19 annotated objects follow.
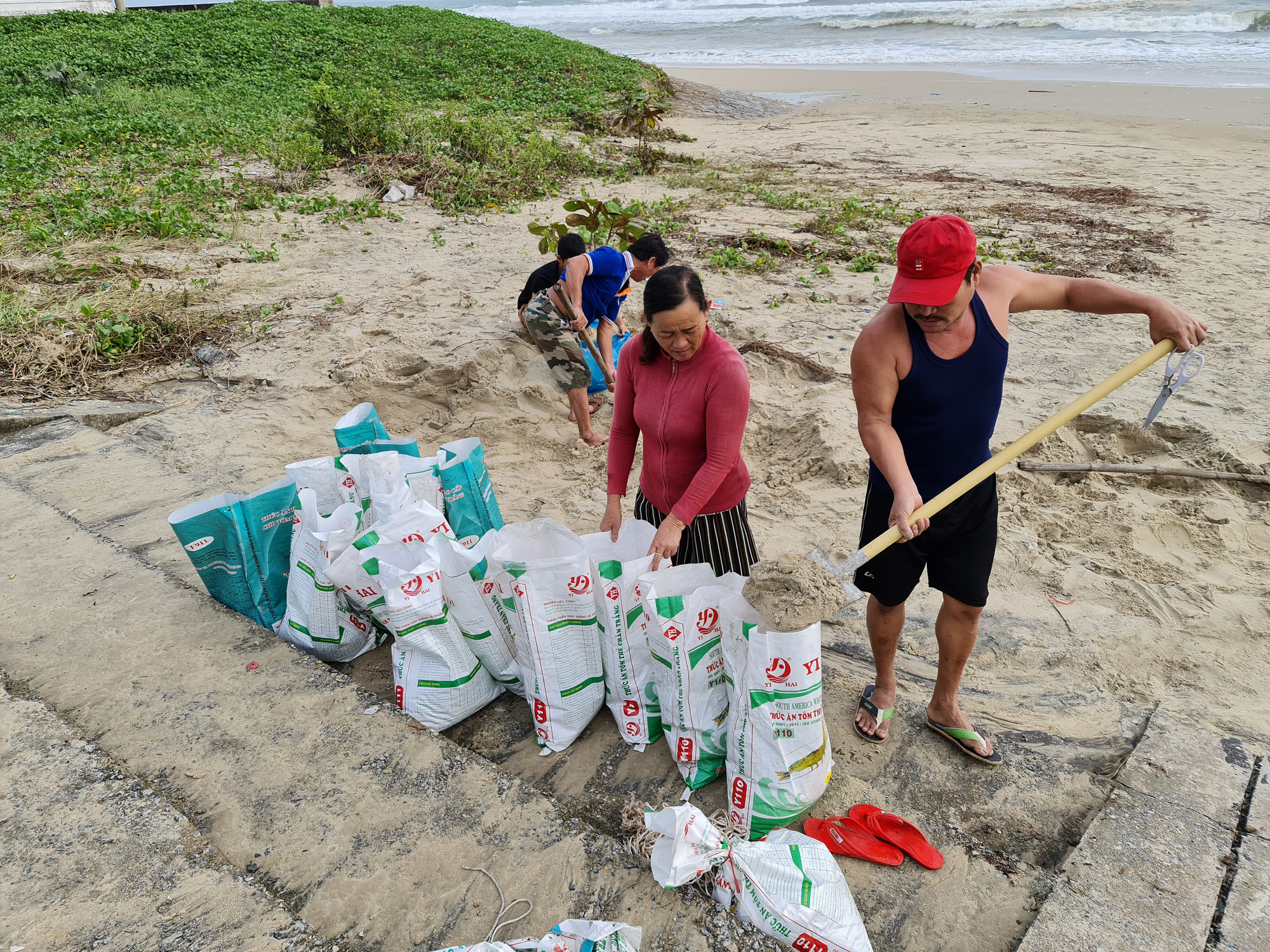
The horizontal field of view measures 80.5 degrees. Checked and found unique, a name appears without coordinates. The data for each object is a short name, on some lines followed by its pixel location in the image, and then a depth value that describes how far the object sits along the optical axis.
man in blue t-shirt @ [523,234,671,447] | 4.51
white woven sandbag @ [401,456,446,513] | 2.69
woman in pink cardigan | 2.13
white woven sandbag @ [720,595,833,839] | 1.73
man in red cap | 1.84
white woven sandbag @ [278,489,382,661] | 2.39
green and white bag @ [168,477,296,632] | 2.51
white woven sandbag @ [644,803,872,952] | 1.51
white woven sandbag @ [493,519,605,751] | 2.05
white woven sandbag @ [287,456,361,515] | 2.75
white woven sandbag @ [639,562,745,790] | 1.92
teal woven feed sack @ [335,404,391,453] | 3.02
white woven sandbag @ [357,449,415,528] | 2.51
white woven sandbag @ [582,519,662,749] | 2.08
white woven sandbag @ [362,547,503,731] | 2.12
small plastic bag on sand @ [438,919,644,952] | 1.46
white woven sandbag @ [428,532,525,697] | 2.23
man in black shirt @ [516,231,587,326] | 4.47
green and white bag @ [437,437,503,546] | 2.79
